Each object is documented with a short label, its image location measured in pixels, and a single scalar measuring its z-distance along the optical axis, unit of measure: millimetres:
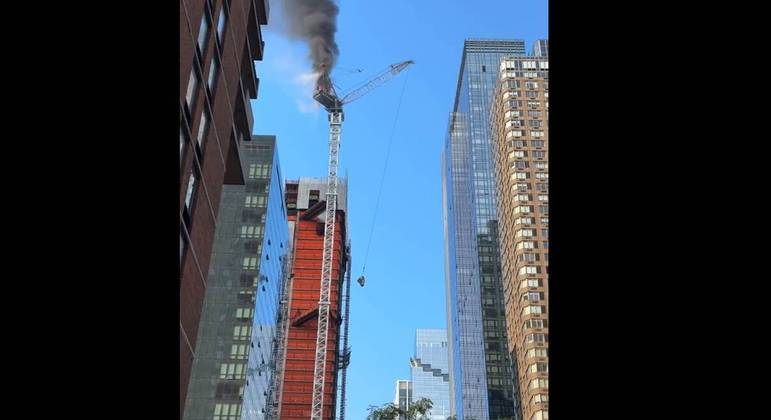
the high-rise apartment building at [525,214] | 114062
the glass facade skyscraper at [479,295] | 157125
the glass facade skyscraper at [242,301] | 97125
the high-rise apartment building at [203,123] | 24203
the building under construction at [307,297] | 167000
